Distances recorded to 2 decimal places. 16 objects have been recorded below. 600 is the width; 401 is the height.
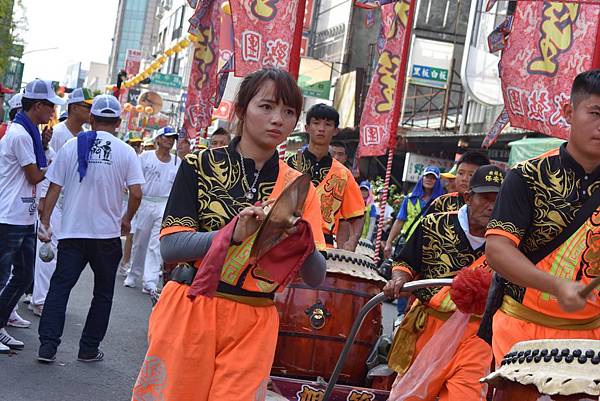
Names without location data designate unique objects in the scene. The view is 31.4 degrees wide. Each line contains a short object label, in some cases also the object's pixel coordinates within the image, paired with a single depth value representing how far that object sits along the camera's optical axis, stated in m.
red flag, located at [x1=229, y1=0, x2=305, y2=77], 10.23
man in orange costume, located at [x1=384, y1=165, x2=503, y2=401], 6.15
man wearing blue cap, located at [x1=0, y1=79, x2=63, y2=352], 8.42
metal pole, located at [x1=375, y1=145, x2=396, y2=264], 13.48
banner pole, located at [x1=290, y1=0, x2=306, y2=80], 10.42
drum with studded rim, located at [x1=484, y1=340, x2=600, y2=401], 3.28
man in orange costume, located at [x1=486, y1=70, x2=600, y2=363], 4.18
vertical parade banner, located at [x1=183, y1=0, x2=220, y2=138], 15.39
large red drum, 7.15
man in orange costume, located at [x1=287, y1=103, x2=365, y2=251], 8.80
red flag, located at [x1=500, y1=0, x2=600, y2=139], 8.21
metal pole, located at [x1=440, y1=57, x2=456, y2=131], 29.62
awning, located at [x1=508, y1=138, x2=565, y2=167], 16.81
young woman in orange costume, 4.09
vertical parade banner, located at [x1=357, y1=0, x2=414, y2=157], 13.52
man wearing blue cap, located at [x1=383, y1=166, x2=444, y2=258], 14.73
